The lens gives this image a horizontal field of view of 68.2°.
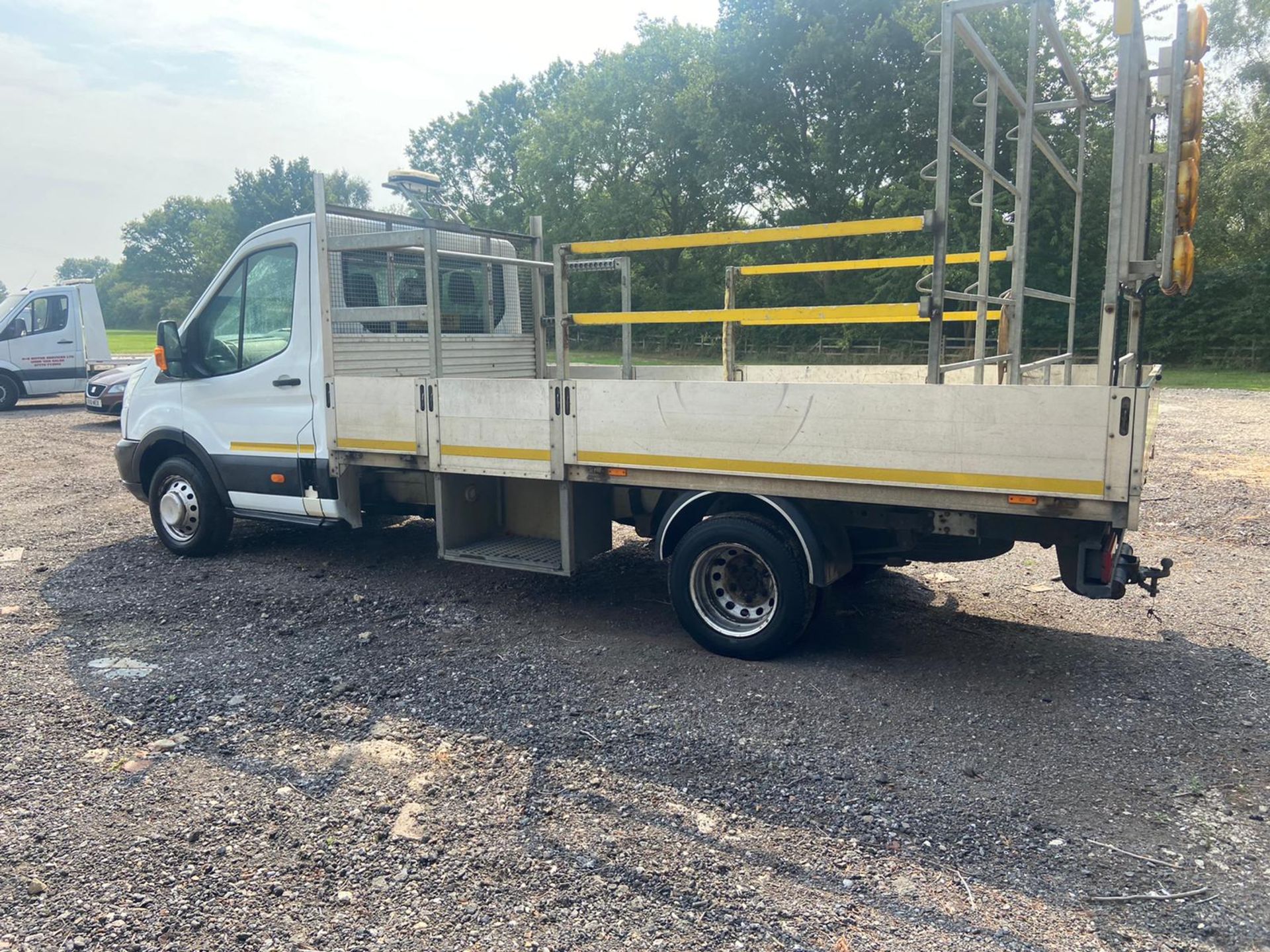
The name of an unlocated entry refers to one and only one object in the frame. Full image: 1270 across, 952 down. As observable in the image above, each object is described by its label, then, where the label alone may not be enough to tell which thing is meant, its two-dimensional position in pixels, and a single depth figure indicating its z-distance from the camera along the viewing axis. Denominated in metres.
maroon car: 15.98
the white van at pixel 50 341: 17.80
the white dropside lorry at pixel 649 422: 4.23
